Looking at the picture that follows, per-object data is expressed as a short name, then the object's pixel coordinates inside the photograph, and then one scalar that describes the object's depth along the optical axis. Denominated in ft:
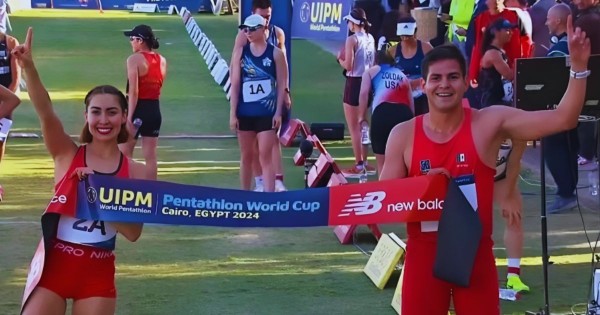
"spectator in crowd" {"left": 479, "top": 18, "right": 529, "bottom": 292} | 21.47
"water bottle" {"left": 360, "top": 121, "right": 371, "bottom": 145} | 44.24
